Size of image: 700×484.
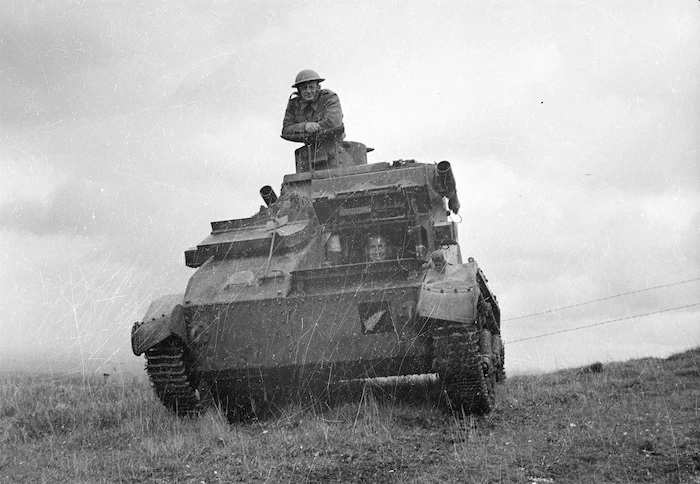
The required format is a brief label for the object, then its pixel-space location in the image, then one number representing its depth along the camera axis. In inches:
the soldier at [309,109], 393.7
